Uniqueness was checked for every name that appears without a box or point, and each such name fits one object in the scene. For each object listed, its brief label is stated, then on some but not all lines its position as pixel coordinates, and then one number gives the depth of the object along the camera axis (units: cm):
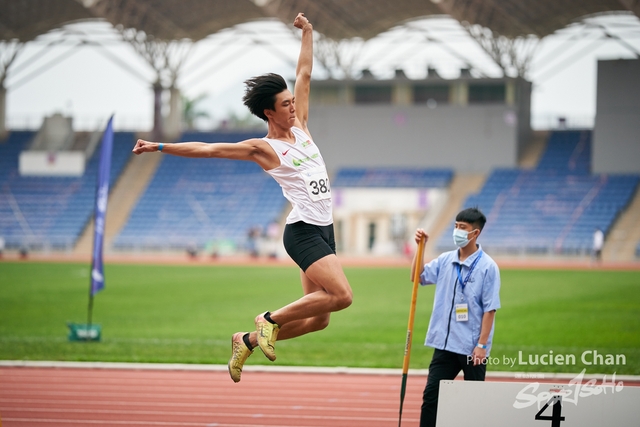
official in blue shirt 1241
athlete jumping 1260
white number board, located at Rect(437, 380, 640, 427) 1072
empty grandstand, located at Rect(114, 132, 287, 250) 8287
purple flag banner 2470
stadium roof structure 7700
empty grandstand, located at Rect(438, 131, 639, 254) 7369
